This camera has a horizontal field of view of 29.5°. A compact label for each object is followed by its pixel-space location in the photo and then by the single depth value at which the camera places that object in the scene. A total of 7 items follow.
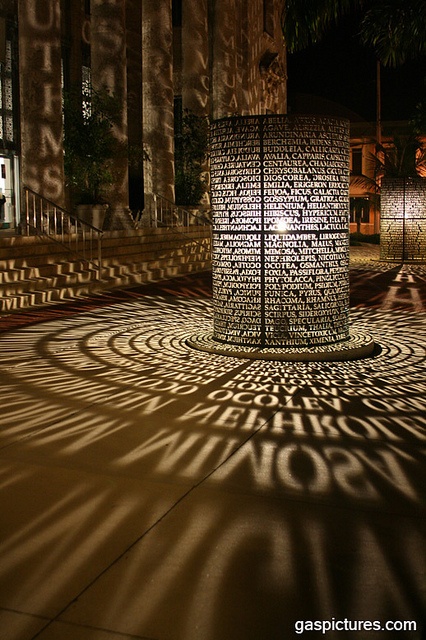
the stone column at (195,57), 26.48
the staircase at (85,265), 13.91
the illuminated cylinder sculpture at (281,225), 8.83
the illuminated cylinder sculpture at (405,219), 23.64
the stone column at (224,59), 29.58
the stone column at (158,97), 23.39
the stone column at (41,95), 16.72
